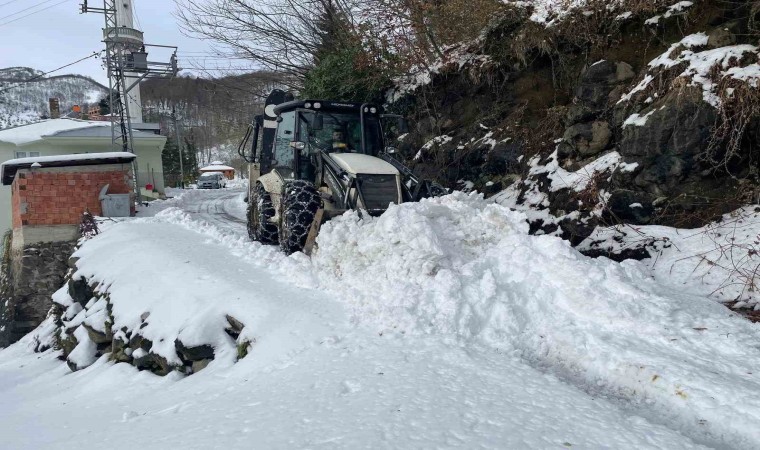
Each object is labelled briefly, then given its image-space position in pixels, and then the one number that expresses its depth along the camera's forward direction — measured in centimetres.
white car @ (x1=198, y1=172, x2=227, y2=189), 3672
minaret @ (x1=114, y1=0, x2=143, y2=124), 2855
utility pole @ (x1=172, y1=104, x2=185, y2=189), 4540
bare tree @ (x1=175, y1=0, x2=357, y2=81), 1532
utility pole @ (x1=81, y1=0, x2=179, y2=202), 1908
